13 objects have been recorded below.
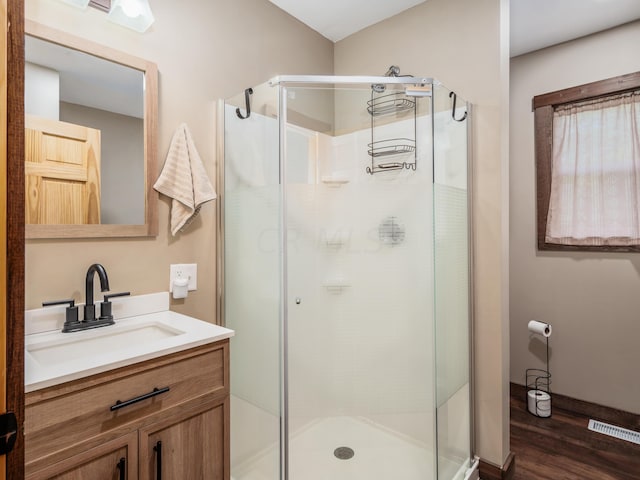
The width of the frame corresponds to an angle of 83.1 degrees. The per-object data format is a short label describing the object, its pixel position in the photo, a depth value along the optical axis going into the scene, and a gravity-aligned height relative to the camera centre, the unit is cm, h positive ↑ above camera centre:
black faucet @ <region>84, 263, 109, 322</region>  133 -18
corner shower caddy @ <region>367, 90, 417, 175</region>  182 +51
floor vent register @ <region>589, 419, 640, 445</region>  218 -122
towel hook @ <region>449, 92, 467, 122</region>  186 +67
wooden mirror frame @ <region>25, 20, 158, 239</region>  129 +43
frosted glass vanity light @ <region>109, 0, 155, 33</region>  145 +93
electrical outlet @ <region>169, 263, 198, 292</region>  165 -16
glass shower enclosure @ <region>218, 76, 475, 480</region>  167 -20
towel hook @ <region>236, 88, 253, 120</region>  177 +69
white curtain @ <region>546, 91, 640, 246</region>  229 +43
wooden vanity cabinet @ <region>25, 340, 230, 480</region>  88 -52
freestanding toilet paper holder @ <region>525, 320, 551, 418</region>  247 -110
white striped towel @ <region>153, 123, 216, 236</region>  160 +26
